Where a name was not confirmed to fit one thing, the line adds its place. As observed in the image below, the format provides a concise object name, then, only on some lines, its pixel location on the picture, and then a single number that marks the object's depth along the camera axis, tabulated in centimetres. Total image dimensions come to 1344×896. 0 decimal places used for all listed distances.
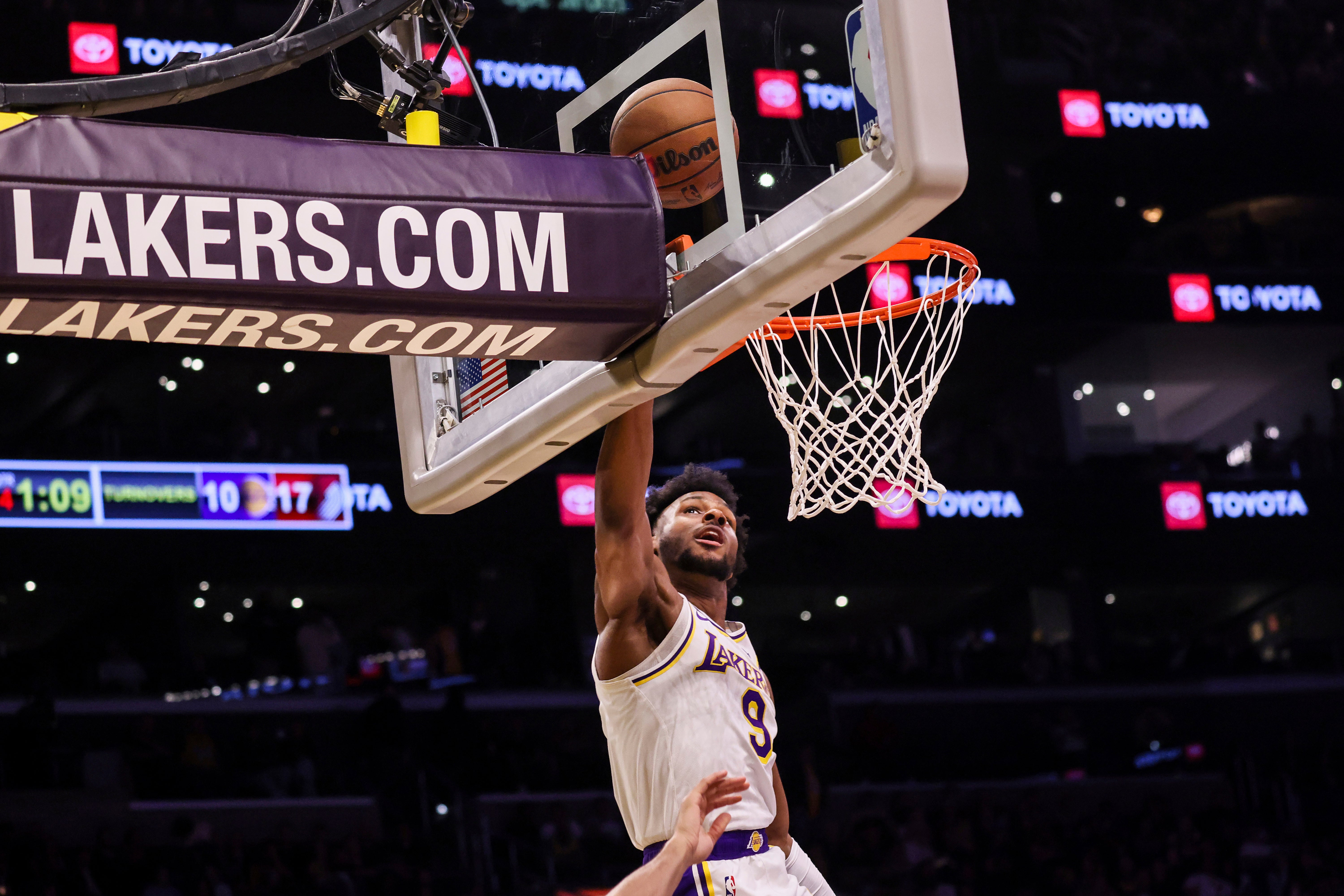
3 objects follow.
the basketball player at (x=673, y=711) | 758
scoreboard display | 2947
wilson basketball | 581
